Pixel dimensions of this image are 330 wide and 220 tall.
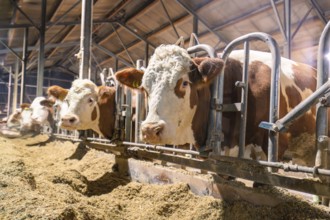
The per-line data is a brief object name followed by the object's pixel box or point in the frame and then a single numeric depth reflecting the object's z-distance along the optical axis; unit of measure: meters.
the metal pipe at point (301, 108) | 1.66
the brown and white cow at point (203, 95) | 2.13
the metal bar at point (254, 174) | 1.64
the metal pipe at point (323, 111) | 1.70
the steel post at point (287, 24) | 6.74
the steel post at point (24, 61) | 12.93
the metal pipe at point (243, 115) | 2.26
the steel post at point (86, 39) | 5.76
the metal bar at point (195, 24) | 9.66
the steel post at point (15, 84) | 16.19
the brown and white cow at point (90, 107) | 4.73
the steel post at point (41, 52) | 10.58
